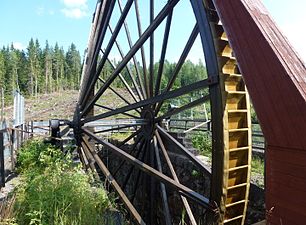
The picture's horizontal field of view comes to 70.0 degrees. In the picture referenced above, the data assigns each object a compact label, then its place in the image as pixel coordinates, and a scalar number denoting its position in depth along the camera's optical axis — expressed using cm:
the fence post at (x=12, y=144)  472
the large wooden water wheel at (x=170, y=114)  224
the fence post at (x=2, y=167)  361
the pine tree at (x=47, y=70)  4899
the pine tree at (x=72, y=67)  5404
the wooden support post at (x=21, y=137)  595
